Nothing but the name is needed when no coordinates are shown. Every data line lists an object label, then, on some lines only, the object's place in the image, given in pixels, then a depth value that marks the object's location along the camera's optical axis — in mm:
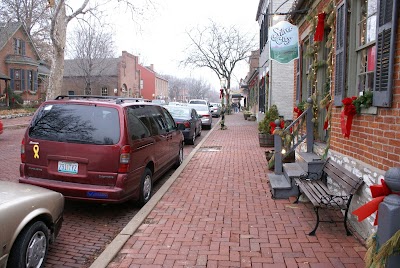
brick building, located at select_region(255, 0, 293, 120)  15329
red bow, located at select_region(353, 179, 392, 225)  2408
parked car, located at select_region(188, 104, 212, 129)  20766
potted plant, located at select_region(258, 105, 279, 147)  12102
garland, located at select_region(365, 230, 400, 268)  2205
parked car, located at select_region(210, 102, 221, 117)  37212
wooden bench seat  4191
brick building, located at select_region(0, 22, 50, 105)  33969
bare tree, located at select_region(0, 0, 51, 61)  21469
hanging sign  8039
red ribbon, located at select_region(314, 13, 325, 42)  6199
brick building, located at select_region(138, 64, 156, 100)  65981
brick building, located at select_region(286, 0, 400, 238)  3459
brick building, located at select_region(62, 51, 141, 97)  49809
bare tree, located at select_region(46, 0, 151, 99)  16484
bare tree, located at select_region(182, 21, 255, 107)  36188
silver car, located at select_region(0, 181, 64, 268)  2992
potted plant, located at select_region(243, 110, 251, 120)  29103
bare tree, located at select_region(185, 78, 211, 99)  105625
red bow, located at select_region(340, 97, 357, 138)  4301
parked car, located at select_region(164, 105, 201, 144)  13102
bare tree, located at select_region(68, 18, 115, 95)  37750
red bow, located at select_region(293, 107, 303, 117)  7577
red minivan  4891
